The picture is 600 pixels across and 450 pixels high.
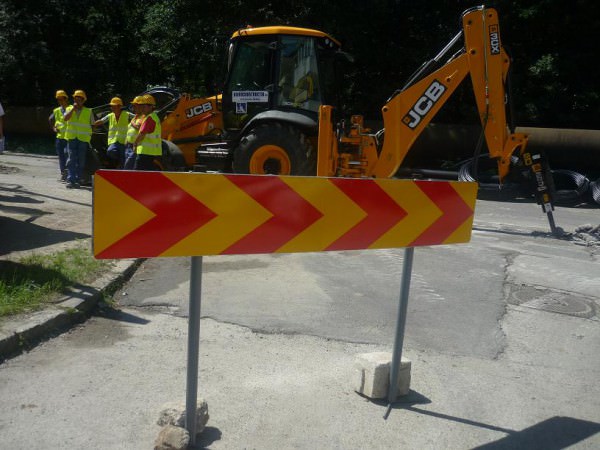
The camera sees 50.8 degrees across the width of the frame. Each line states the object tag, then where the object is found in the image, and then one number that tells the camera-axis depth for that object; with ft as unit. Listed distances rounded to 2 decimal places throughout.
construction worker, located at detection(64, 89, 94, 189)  39.06
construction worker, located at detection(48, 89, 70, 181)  41.04
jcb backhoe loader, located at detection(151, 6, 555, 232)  32.27
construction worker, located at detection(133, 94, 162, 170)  31.78
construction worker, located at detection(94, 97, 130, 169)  37.99
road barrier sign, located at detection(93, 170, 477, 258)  9.66
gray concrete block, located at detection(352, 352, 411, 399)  13.55
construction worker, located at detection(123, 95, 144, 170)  32.68
